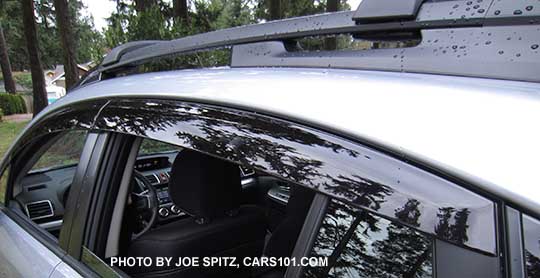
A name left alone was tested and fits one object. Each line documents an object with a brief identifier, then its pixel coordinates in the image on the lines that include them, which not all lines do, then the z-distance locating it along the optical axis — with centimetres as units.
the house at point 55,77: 4794
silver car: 69
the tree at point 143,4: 872
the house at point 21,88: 4336
